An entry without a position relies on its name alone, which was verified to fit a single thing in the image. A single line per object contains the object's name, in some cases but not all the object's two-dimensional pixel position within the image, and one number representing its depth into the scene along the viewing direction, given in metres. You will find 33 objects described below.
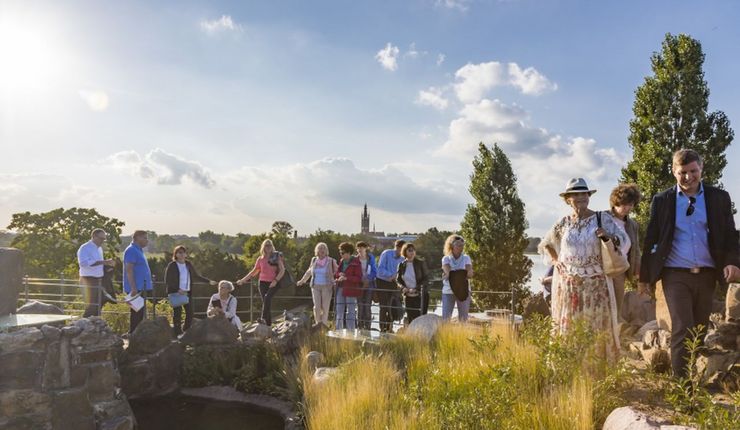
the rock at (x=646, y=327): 8.17
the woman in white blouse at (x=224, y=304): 10.19
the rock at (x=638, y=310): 10.03
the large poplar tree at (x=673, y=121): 16.33
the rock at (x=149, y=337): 9.11
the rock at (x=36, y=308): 9.20
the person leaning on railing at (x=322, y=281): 10.01
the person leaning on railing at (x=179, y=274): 9.72
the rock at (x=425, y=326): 8.38
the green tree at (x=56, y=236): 30.22
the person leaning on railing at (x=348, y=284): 10.10
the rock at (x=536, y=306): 9.70
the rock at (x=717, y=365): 5.09
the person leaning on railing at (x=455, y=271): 9.12
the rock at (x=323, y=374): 7.20
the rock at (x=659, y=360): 5.79
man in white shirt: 9.88
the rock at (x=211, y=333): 9.80
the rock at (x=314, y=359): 8.30
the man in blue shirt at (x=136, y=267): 9.08
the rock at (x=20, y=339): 5.70
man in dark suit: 4.40
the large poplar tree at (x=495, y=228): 21.20
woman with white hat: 4.84
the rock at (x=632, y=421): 3.52
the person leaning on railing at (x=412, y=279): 9.87
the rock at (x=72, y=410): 6.10
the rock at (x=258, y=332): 9.95
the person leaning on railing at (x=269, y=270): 10.04
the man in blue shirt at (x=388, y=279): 10.24
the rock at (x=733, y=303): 6.54
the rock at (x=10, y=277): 6.12
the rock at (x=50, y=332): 6.02
